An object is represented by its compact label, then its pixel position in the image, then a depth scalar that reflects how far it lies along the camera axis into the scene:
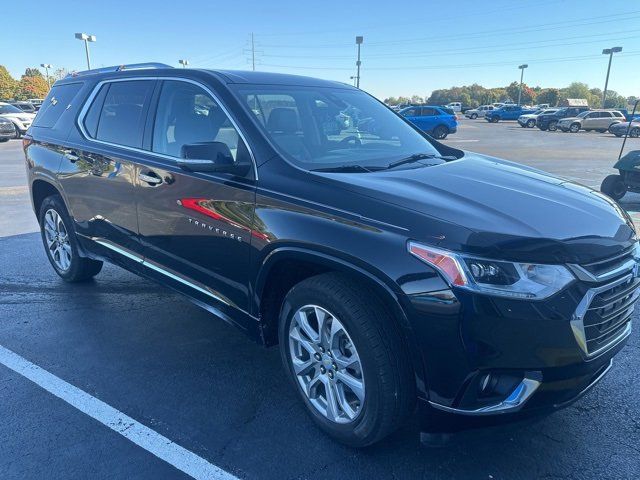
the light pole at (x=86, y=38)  36.78
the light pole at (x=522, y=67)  77.80
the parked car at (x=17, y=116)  23.61
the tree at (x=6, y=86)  73.00
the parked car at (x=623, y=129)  32.44
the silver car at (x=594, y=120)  36.06
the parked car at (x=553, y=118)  38.94
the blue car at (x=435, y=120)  27.48
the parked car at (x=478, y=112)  60.76
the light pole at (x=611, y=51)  56.43
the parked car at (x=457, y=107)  69.76
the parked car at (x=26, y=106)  29.42
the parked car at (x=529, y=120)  42.50
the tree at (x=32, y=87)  76.86
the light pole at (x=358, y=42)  43.34
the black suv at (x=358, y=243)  2.12
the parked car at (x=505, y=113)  51.91
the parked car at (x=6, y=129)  22.38
